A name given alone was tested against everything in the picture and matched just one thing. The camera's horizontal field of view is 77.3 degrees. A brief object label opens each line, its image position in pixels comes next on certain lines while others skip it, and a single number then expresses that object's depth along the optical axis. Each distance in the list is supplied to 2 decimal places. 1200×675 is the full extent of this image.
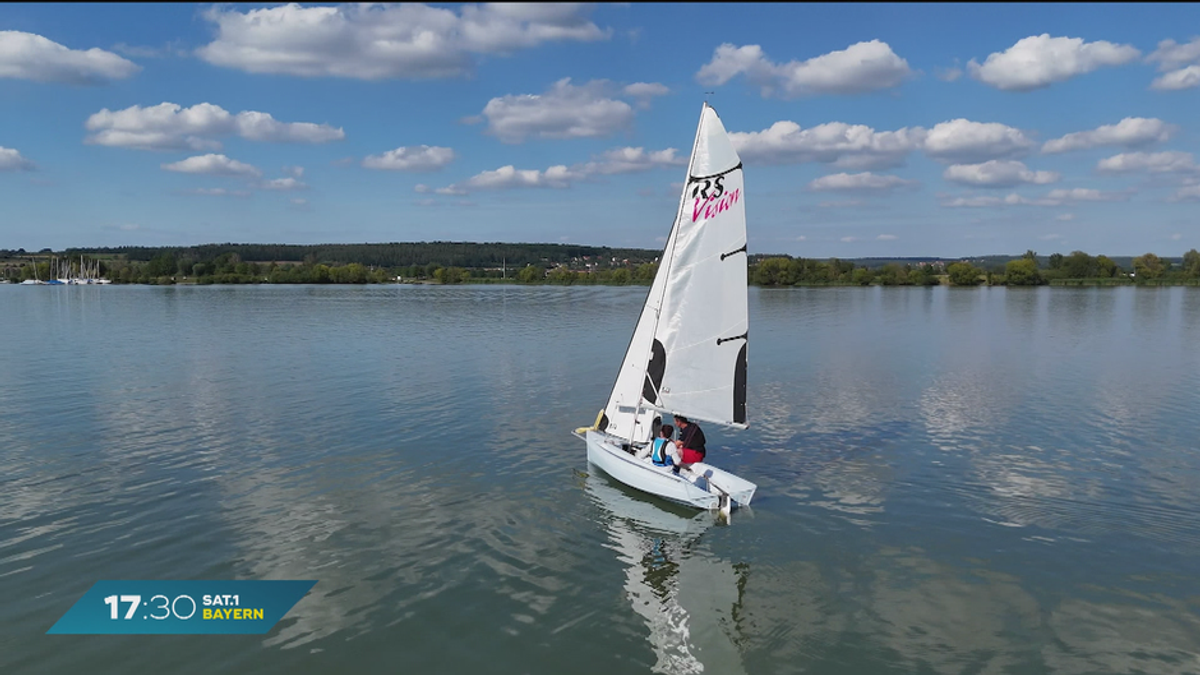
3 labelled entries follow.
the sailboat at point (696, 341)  15.77
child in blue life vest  16.31
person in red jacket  16.41
